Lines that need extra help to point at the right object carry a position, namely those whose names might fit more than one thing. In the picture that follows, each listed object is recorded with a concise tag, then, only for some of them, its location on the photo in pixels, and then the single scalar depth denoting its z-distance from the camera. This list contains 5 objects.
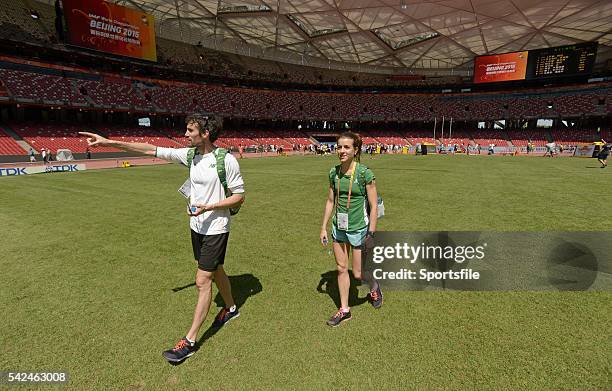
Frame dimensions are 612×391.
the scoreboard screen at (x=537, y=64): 46.25
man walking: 2.86
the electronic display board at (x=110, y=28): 34.50
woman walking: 3.24
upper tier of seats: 37.09
